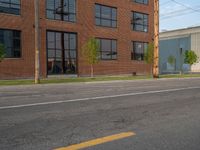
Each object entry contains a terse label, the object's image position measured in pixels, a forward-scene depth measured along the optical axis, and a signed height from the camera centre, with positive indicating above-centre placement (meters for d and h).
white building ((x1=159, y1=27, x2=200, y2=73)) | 41.61 +5.36
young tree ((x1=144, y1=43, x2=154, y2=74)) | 23.78 +1.88
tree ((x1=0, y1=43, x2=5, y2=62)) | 14.62 +1.40
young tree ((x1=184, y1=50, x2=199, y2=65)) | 27.86 +1.77
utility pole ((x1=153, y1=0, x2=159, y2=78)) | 19.31 +3.52
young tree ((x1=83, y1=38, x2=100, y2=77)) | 18.92 +1.82
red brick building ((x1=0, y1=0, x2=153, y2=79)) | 18.09 +3.85
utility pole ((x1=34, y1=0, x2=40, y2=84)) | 14.13 +2.00
